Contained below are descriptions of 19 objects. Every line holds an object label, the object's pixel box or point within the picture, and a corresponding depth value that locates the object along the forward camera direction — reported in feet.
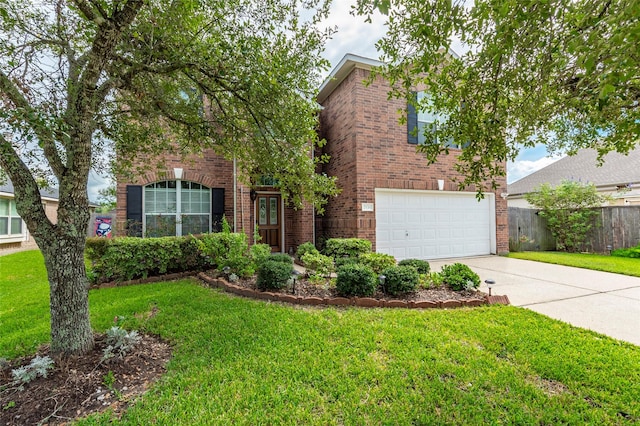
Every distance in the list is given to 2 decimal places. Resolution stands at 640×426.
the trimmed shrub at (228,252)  18.88
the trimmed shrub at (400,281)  14.90
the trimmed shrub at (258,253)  19.59
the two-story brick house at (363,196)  26.27
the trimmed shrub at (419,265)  17.76
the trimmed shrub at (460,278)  15.66
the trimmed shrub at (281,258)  19.99
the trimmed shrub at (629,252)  29.04
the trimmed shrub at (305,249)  24.71
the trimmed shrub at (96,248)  18.79
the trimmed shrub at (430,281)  16.17
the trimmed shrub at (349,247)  24.16
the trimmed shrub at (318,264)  18.08
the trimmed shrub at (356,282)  14.75
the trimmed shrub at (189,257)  20.85
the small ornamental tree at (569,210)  33.47
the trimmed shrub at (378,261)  18.07
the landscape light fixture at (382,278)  15.02
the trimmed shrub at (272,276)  15.94
